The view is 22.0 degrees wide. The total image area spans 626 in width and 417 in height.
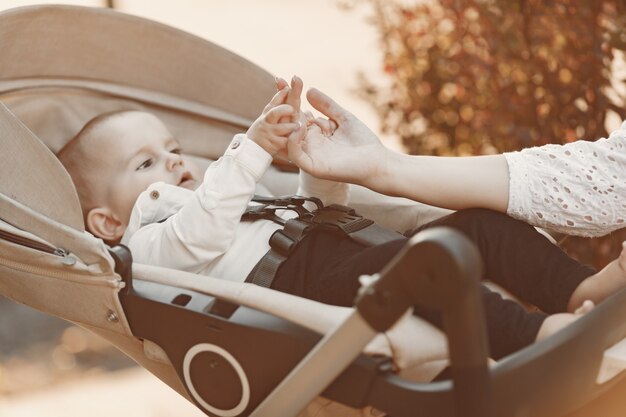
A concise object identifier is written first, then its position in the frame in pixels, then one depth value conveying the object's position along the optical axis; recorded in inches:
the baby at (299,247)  56.0
